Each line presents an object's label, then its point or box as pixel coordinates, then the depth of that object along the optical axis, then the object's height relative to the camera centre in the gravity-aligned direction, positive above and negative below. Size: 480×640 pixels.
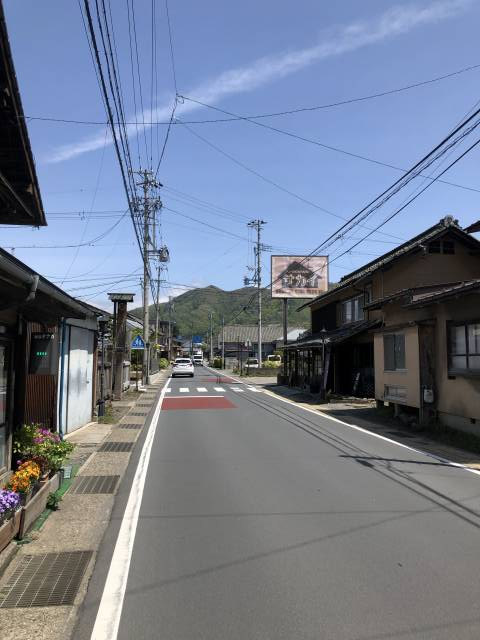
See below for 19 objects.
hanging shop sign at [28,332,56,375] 8.64 +0.21
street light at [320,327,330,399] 25.17 +0.18
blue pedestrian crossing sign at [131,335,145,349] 26.90 +0.99
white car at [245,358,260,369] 67.51 +0.29
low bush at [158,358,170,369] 78.18 -0.05
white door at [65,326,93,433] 14.34 -0.43
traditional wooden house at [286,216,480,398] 24.89 +3.78
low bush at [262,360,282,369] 58.93 +0.05
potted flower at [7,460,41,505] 6.15 -1.33
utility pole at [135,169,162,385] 35.03 +7.90
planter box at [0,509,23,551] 5.20 -1.63
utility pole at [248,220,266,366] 55.16 +10.56
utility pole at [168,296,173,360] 92.12 +5.18
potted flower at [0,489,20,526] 5.36 -1.39
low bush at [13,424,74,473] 7.47 -1.17
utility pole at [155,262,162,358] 59.47 +8.22
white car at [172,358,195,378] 50.31 -0.47
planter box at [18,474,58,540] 5.87 -1.65
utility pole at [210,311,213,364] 112.31 +5.63
